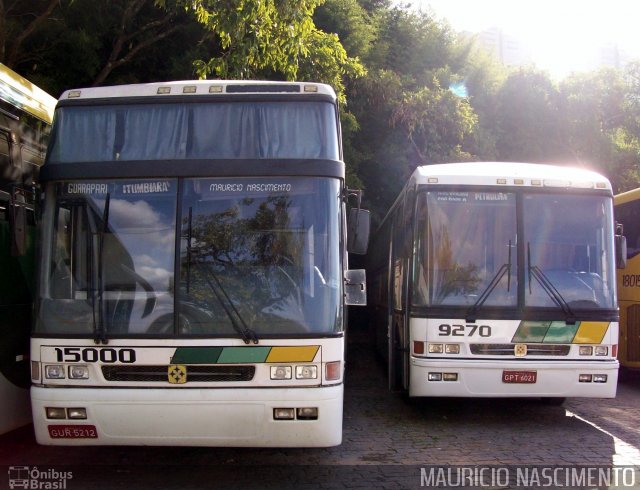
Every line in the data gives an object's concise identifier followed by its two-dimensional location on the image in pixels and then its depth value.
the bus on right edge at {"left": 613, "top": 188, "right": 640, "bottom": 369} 10.27
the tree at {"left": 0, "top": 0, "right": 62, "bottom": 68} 9.74
